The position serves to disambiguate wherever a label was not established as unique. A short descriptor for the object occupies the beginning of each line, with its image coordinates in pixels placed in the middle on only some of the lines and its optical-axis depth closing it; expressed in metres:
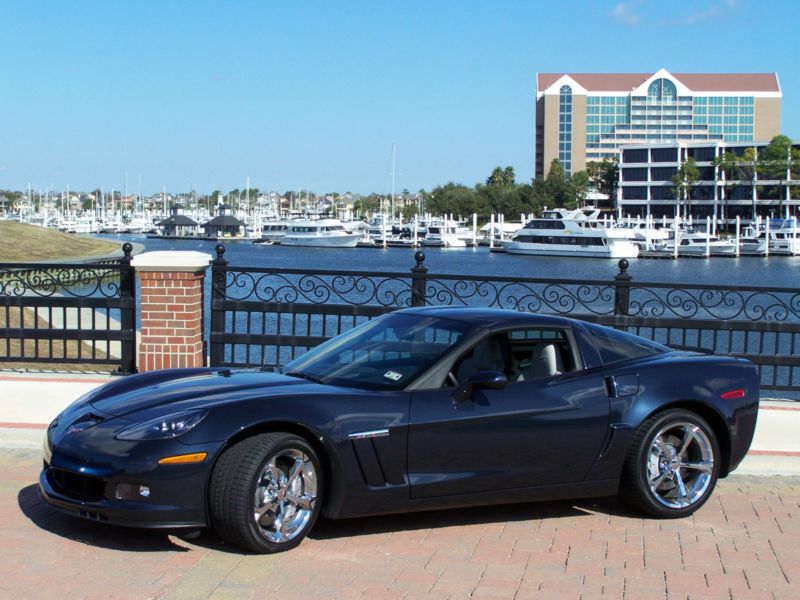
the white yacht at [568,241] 100.10
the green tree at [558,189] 160.24
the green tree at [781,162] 128.00
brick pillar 10.80
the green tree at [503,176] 189.25
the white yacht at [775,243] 110.50
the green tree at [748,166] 130.12
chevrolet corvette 5.24
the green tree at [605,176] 157.75
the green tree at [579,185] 160.25
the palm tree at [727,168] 130.50
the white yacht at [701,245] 107.94
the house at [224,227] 151.25
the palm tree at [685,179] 132.00
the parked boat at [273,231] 137.38
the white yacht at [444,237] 127.56
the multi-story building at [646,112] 180.00
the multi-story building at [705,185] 131.62
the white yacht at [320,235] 122.19
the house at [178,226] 155.88
